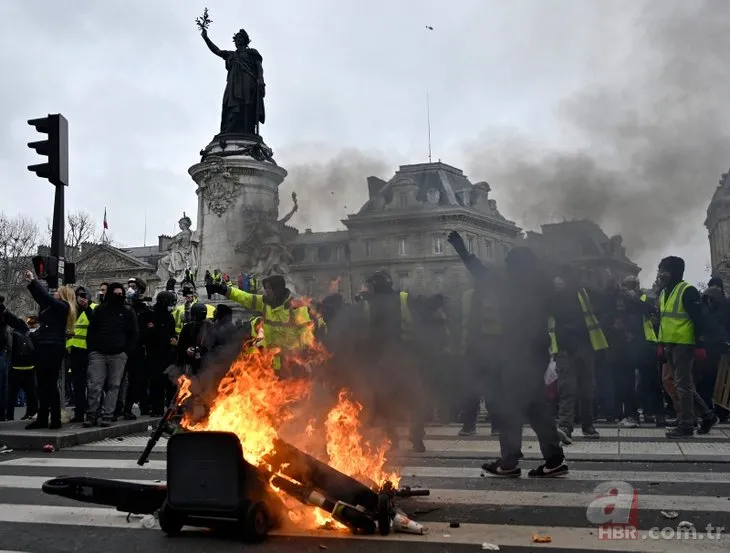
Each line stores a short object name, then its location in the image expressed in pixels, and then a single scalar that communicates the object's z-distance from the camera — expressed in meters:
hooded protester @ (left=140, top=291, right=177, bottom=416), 11.16
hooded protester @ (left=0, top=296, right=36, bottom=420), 10.27
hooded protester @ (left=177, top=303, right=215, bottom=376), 7.00
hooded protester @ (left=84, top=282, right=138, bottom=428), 9.31
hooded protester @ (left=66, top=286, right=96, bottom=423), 9.78
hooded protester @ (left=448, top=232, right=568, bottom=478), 5.95
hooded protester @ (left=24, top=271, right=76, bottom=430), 9.01
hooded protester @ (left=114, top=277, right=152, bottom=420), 10.71
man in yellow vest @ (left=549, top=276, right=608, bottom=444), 8.12
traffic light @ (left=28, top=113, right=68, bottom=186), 10.50
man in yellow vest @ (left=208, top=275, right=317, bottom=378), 7.14
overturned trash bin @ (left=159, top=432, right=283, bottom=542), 4.14
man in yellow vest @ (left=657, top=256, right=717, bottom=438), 8.02
